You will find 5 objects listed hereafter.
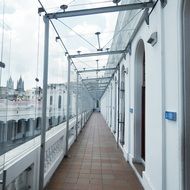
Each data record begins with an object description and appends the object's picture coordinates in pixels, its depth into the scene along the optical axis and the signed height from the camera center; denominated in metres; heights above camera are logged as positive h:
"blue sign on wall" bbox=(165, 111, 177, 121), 2.08 -0.10
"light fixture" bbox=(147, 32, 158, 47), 2.64 +0.93
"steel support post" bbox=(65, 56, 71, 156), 5.25 +0.48
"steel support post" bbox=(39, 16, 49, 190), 2.83 +0.00
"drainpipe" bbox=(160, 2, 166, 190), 2.35 +0.08
